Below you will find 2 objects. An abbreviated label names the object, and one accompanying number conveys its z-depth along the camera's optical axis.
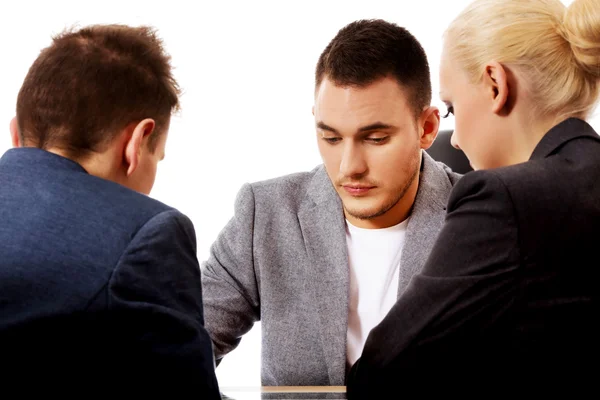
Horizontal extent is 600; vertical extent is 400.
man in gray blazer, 1.94
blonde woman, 1.60
